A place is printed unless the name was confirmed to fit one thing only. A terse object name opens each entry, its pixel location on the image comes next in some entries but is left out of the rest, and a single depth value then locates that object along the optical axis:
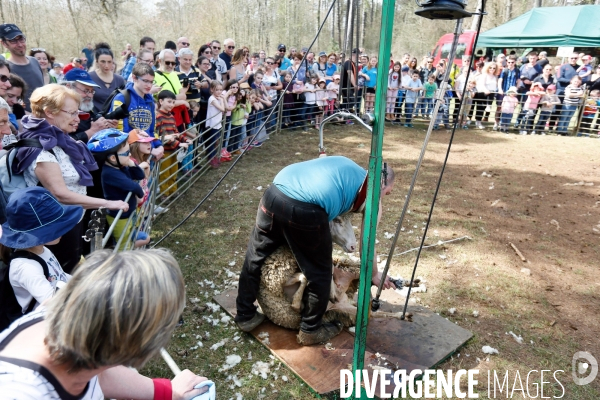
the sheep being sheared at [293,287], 3.28
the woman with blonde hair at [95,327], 1.12
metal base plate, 3.08
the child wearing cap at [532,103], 12.32
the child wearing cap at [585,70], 12.64
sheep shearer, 2.89
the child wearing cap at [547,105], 12.22
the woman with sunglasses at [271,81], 10.35
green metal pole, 2.12
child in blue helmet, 3.62
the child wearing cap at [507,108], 12.40
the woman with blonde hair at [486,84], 13.00
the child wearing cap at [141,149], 4.18
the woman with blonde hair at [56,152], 2.96
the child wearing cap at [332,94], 12.16
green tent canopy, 15.63
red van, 18.31
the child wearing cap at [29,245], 1.99
